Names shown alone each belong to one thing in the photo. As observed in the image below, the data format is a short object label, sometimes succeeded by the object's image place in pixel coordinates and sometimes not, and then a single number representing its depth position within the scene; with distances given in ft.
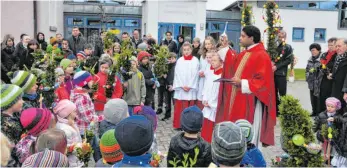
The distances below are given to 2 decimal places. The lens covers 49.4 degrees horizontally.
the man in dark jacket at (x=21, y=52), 31.82
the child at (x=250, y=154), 10.76
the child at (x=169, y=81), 28.81
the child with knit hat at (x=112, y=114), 13.41
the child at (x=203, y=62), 23.07
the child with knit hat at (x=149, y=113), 14.16
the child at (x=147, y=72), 26.25
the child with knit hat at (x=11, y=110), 11.60
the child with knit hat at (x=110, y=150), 9.95
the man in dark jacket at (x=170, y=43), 37.63
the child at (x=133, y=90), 22.98
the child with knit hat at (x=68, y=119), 13.27
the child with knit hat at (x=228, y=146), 8.13
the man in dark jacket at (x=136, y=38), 37.88
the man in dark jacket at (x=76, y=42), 34.58
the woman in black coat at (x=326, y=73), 26.71
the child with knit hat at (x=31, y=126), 11.00
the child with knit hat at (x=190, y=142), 11.62
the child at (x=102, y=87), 20.80
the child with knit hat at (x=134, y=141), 8.42
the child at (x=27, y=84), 14.34
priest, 16.05
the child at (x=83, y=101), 16.98
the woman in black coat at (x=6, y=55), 31.89
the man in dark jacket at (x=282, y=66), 29.22
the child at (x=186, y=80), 24.91
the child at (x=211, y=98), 20.97
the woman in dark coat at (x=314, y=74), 29.25
